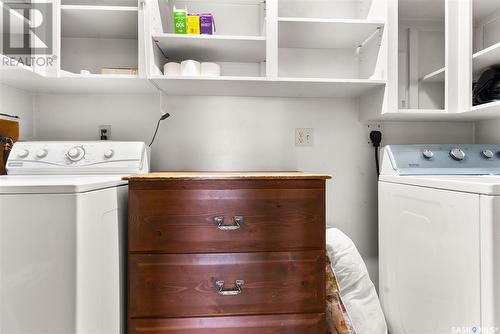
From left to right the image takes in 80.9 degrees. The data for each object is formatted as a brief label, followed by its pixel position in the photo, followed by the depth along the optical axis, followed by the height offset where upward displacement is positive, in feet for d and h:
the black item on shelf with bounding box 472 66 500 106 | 4.45 +1.24
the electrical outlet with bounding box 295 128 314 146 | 5.75 +0.58
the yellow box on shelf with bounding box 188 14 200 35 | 4.64 +2.25
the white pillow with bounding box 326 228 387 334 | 4.50 -1.95
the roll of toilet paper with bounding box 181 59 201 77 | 4.60 +1.54
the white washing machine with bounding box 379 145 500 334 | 2.97 -0.90
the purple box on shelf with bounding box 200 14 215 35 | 4.68 +2.27
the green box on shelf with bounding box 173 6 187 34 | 4.60 +2.28
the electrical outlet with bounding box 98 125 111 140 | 5.47 +0.63
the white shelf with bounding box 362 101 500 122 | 4.47 +0.88
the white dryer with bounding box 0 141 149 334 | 2.70 -0.87
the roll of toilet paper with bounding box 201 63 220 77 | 4.70 +1.55
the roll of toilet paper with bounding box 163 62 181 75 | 4.66 +1.56
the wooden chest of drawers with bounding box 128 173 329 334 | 3.69 -1.13
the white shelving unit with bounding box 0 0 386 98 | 4.51 +1.99
